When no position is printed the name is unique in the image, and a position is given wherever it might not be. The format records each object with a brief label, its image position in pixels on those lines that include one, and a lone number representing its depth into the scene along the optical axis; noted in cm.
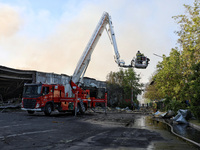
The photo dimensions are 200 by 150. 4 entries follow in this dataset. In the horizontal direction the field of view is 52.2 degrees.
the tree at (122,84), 5012
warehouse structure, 2709
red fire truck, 1830
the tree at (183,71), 1421
